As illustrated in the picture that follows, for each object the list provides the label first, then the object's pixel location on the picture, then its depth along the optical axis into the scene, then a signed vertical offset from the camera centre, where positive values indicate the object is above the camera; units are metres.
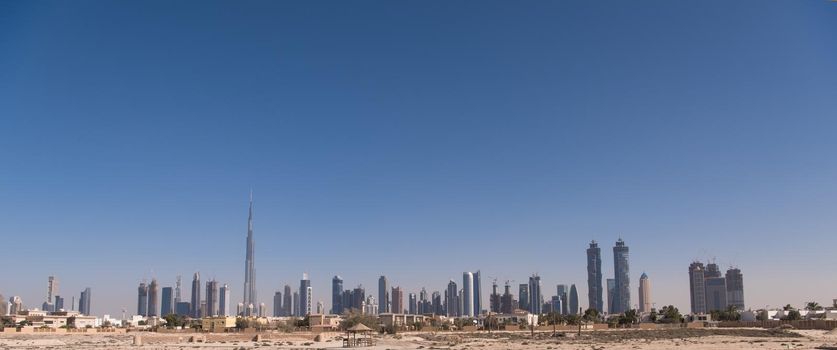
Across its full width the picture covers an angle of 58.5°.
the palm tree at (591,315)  131.75 -6.33
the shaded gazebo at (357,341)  60.52 -5.14
